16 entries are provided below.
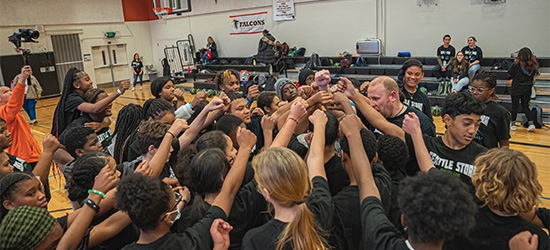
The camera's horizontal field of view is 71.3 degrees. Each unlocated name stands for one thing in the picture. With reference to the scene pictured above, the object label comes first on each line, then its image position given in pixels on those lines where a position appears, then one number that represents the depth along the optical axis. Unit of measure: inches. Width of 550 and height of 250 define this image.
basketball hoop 585.3
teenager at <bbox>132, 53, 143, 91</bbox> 639.8
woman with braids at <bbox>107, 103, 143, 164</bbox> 142.3
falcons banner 597.3
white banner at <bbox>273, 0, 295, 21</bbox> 557.2
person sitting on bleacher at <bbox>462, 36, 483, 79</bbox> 372.1
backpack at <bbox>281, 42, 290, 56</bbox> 537.3
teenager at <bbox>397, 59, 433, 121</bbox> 150.1
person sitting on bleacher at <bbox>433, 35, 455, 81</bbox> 386.9
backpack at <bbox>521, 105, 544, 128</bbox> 283.9
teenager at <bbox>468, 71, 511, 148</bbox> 127.1
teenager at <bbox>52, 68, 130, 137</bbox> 164.6
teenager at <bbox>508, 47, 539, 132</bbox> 274.8
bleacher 335.6
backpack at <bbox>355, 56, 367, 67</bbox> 468.7
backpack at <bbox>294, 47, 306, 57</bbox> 549.0
